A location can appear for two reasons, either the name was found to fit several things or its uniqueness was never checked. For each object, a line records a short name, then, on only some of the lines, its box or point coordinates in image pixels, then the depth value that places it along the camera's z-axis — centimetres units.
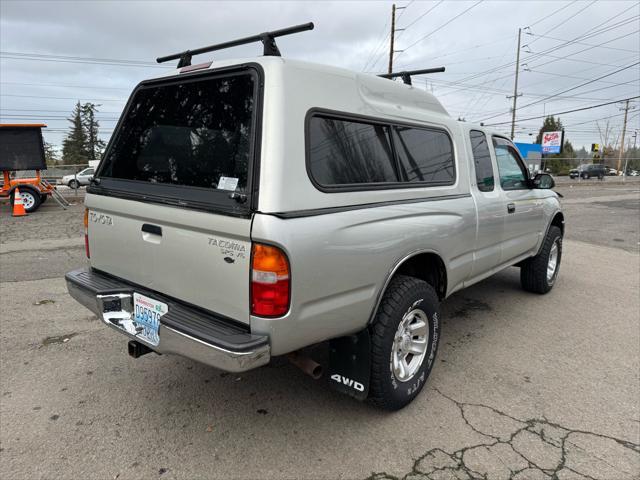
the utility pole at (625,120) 6461
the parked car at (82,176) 2831
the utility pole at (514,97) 4538
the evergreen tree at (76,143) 7000
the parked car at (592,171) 4159
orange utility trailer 1206
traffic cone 1163
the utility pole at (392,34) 2713
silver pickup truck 211
